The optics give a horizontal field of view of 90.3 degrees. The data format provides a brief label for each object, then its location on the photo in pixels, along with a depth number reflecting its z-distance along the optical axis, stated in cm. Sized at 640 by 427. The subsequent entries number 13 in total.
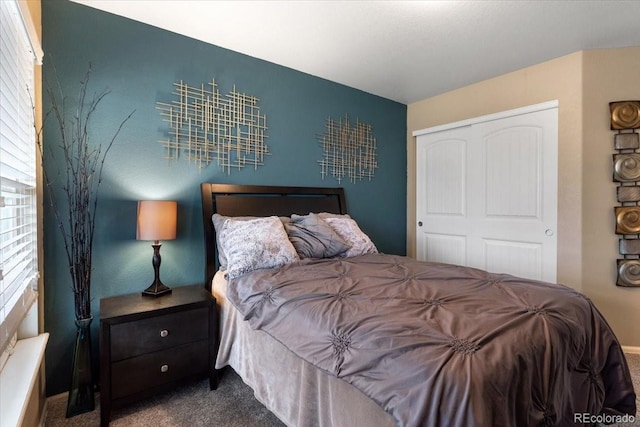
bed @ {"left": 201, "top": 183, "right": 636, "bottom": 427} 91
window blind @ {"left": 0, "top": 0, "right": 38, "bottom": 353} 124
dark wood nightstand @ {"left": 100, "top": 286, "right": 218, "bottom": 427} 165
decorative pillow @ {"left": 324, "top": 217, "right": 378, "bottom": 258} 253
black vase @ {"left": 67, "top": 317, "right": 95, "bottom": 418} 176
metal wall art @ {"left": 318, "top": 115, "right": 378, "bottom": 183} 323
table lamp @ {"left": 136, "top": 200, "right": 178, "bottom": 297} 193
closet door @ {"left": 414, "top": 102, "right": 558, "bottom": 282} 283
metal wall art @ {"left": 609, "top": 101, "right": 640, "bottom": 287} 248
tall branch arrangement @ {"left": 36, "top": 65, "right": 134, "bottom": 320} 182
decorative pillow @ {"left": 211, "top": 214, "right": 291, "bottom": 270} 224
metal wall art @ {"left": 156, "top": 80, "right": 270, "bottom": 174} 233
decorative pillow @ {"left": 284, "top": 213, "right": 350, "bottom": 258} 234
